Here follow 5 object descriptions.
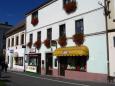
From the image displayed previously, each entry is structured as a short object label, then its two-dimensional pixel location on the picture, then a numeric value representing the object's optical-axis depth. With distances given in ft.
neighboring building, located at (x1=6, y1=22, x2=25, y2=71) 65.76
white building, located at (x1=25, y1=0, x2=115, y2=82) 35.43
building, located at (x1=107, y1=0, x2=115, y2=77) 33.20
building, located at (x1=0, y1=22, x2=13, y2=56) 108.73
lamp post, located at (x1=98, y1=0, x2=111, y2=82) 33.67
